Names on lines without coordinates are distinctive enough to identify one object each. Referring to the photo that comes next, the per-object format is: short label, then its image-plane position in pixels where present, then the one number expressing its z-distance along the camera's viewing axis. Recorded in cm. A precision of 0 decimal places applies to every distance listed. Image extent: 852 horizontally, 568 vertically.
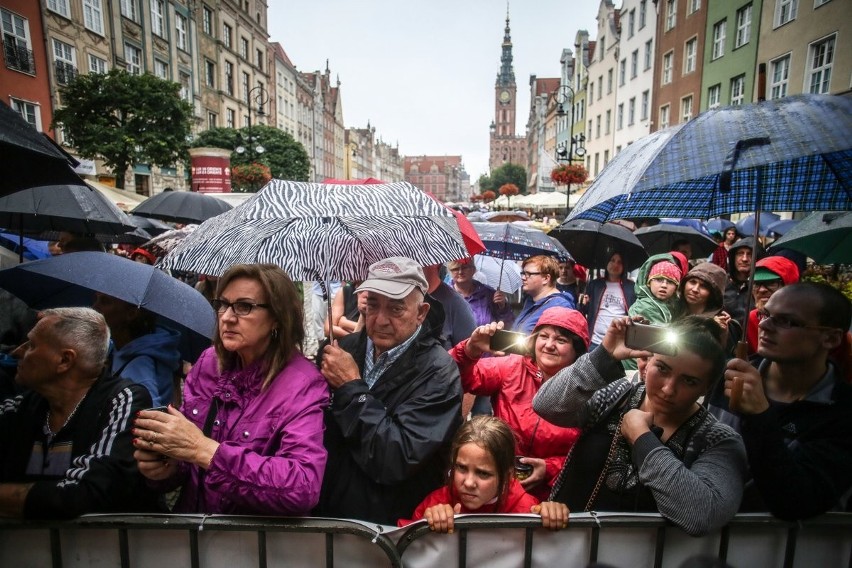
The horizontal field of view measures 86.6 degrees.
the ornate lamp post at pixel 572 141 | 1526
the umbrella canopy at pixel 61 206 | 401
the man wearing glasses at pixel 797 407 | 151
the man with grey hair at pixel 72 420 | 167
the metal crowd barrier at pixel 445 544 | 161
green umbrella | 328
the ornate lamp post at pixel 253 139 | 1877
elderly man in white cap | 173
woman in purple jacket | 151
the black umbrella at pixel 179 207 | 700
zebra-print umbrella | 217
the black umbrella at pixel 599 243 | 503
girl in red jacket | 184
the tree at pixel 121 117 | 1434
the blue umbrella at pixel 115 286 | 235
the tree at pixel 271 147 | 2623
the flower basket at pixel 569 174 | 1477
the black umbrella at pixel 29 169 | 223
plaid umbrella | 158
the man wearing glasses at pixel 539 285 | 394
